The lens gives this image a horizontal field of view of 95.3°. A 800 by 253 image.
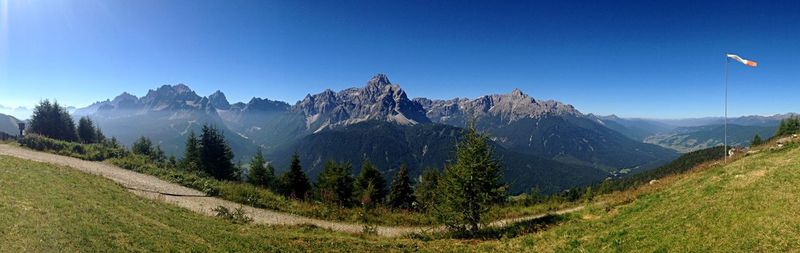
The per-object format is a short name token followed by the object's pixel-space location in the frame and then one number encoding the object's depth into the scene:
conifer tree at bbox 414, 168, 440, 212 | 73.88
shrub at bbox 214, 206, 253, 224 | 25.10
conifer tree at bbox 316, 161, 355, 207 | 62.56
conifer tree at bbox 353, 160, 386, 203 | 67.11
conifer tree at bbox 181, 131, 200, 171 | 64.19
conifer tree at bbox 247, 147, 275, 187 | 67.54
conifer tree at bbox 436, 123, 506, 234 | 25.59
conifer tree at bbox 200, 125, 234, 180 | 64.20
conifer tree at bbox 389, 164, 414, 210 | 72.88
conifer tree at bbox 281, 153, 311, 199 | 63.00
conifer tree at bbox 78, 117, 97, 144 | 86.82
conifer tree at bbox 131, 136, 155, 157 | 78.70
